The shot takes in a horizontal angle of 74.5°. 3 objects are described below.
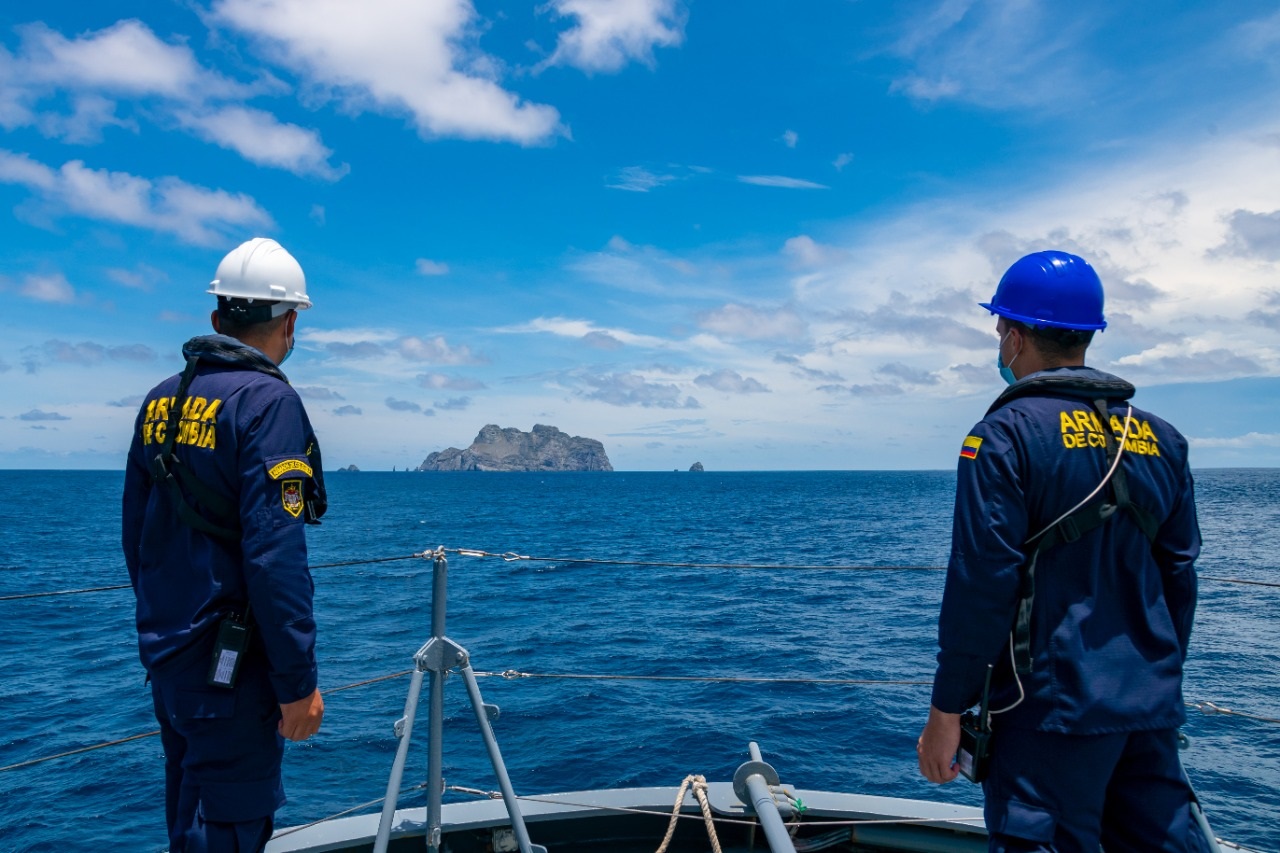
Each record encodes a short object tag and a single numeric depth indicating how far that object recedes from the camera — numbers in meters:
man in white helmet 2.32
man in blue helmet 2.08
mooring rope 3.58
